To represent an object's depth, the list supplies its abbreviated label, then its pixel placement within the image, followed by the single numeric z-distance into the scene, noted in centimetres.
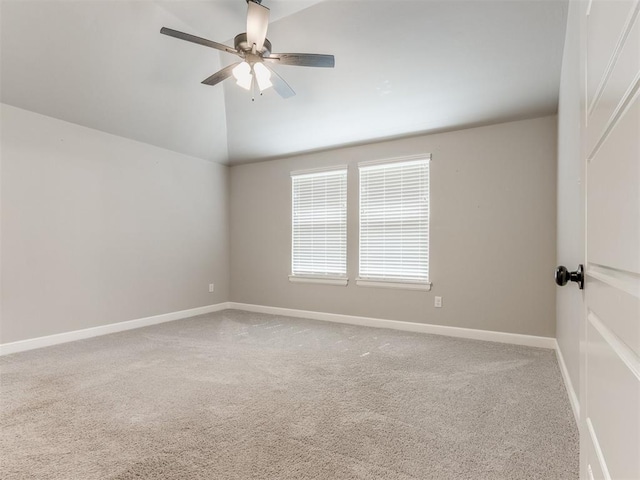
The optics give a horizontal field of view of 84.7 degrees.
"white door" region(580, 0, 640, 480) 53
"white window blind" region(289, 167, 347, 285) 488
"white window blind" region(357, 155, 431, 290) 430
